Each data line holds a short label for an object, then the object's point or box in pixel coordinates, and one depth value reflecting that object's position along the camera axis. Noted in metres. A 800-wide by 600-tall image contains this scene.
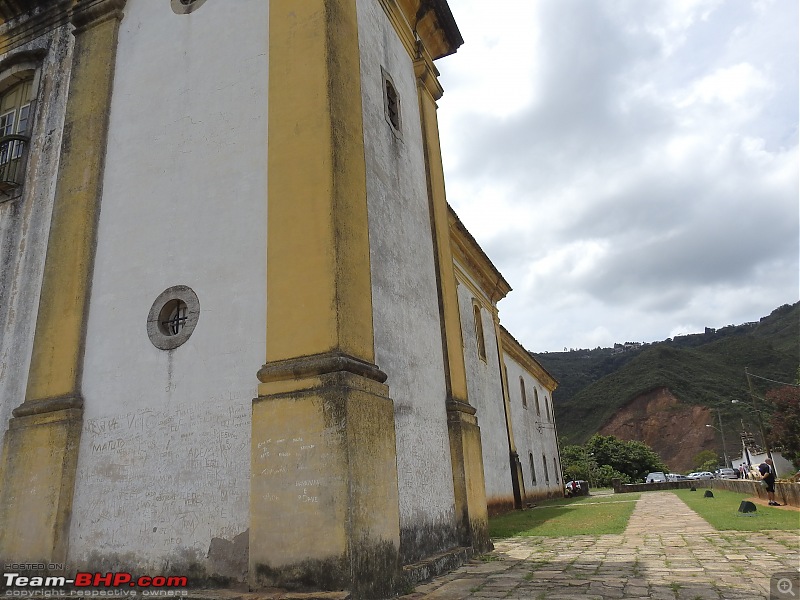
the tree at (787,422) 26.91
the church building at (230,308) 5.11
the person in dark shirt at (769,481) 13.75
